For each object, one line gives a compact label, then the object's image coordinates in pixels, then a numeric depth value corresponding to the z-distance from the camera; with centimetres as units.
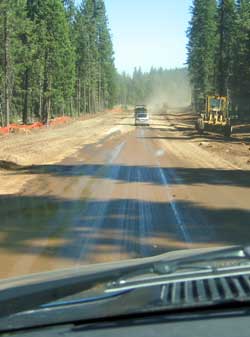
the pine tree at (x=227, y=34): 6425
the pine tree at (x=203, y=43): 8561
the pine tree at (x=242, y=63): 5756
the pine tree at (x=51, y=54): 6244
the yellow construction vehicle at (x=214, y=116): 4600
